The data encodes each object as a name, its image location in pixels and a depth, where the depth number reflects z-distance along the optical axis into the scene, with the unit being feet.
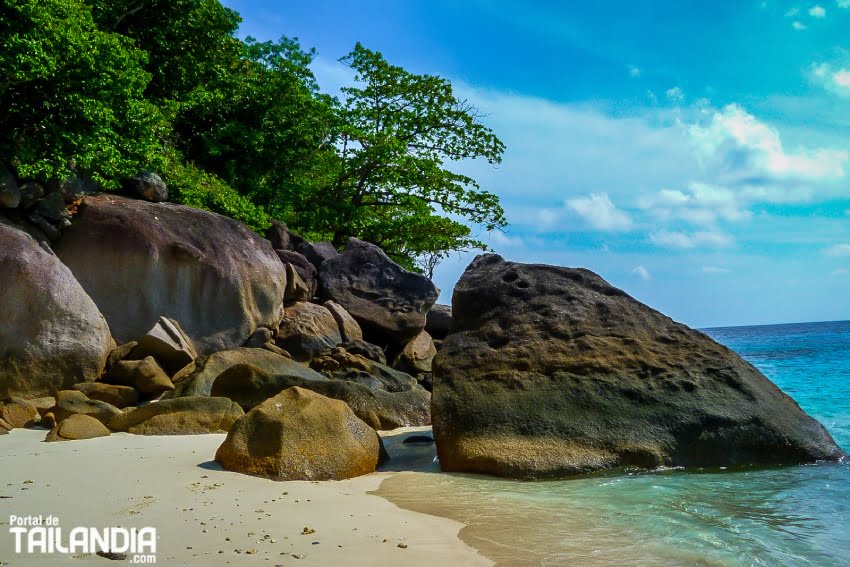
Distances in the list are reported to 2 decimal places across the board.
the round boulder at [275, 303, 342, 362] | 43.24
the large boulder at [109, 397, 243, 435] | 23.47
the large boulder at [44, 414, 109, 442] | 22.09
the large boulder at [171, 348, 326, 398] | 29.89
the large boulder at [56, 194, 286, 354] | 37.19
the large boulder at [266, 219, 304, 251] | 53.47
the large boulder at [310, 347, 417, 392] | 35.99
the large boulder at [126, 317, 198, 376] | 33.47
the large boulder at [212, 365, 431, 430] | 27.94
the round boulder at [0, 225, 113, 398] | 29.09
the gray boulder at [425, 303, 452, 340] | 57.26
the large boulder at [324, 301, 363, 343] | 47.03
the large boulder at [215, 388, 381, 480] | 17.97
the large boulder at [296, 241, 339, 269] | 53.52
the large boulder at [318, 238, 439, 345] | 49.75
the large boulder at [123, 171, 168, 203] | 44.14
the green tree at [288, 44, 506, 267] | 68.54
